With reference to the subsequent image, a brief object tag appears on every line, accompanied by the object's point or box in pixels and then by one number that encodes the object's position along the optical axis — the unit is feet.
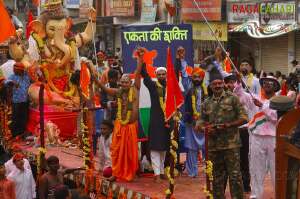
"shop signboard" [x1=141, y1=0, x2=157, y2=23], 120.55
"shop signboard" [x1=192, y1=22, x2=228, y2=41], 101.12
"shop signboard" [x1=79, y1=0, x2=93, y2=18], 128.69
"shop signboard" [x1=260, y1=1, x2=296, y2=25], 87.55
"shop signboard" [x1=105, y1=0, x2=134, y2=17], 127.65
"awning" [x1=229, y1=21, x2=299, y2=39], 87.42
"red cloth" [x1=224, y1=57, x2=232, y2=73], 45.13
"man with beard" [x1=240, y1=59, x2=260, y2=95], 37.33
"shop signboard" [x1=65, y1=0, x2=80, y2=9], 142.83
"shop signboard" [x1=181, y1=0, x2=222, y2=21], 101.78
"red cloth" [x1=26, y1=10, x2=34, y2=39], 47.65
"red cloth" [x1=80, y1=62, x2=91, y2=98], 37.23
